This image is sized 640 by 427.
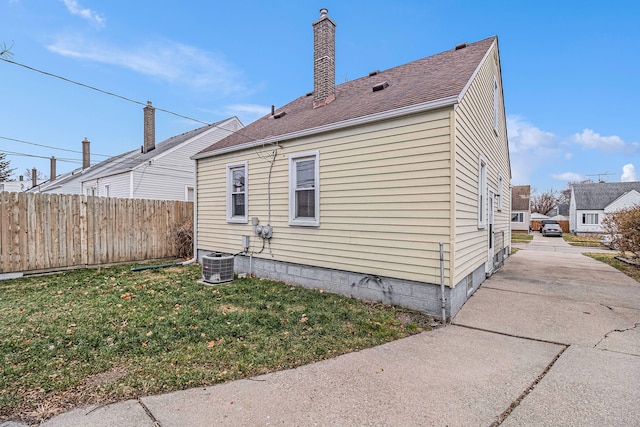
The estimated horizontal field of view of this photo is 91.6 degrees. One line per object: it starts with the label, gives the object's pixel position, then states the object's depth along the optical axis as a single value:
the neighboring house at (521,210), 35.67
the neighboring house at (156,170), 15.75
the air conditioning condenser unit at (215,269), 6.89
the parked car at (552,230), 30.27
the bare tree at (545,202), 60.94
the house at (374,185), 4.89
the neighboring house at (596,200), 33.56
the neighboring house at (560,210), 57.78
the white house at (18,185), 37.66
